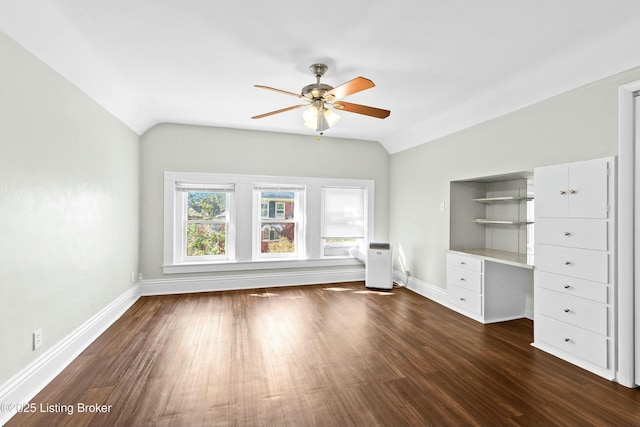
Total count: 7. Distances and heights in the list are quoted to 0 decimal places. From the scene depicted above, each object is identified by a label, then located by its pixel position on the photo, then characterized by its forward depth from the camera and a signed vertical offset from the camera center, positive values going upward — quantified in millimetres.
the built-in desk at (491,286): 3402 -864
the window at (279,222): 4957 -138
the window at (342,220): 5262 -105
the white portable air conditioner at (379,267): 4785 -870
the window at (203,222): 4582 -134
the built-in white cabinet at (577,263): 2268 -413
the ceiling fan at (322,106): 2621 +1015
